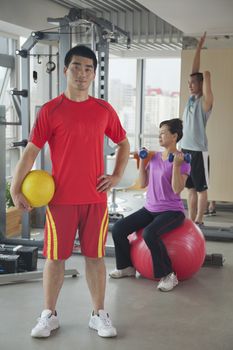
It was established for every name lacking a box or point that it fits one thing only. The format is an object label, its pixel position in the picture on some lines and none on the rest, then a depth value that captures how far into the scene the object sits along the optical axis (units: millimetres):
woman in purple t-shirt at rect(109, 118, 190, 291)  3195
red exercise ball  3244
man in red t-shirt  2293
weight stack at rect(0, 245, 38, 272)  3496
